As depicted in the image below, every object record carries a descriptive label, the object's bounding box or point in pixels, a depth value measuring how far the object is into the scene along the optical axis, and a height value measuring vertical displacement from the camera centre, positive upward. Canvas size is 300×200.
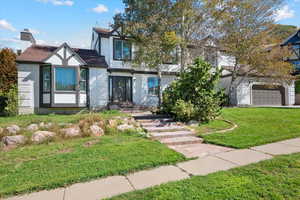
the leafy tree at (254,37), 13.15 +4.65
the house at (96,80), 11.13 +1.40
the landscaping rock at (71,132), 6.51 -1.27
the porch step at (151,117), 8.85 -0.98
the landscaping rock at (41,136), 6.02 -1.34
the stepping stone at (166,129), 7.06 -1.26
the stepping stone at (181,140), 5.89 -1.47
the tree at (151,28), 10.77 +4.47
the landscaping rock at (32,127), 6.77 -1.12
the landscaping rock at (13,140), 5.79 -1.40
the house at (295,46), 20.31 +6.08
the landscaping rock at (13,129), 6.38 -1.15
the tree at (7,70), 13.84 +2.35
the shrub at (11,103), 9.98 -0.26
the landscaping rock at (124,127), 7.27 -1.22
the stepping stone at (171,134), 6.46 -1.38
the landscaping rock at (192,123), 8.00 -1.16
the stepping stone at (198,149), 4.77 -1.53
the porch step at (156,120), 8.28 -1.06
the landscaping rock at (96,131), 6.80 -1.28
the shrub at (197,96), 8.24 +0.10
